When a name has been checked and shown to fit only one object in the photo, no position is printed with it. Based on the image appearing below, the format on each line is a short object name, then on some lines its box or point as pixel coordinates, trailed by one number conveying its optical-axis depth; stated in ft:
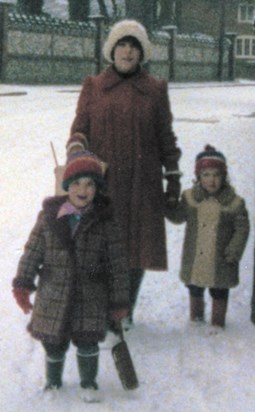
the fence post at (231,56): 147.74
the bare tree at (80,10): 118.93
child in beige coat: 18.67
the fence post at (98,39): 101.50
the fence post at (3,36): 83.56
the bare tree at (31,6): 108.17
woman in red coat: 17.60
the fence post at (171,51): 122.62
